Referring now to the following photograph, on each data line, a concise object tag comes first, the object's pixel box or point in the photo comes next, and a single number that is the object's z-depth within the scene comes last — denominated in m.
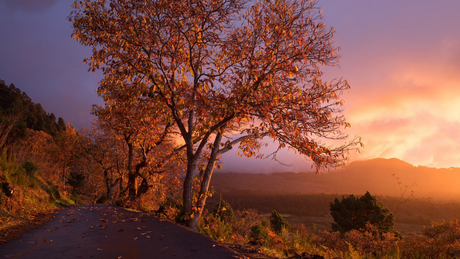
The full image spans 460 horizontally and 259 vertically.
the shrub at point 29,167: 15.09
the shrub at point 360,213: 51.28
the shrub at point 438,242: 9.52
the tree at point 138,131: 15.03
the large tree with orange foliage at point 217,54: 8.53
